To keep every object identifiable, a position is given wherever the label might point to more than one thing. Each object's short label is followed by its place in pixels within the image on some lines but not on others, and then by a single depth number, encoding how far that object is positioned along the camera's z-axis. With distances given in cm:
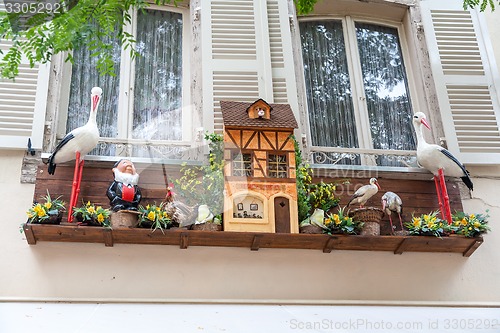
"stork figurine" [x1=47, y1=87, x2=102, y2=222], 489
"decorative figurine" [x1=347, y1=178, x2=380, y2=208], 508
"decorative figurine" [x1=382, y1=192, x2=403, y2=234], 518
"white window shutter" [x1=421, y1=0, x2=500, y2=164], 580
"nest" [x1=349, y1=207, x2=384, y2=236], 496
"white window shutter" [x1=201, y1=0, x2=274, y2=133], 565
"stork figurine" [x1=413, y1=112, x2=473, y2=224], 532
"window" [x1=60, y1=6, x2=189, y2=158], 552
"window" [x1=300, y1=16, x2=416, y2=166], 595
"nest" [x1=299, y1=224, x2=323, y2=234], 491
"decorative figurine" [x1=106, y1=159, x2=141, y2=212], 485
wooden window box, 470
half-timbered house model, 484
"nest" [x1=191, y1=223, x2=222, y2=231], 479
